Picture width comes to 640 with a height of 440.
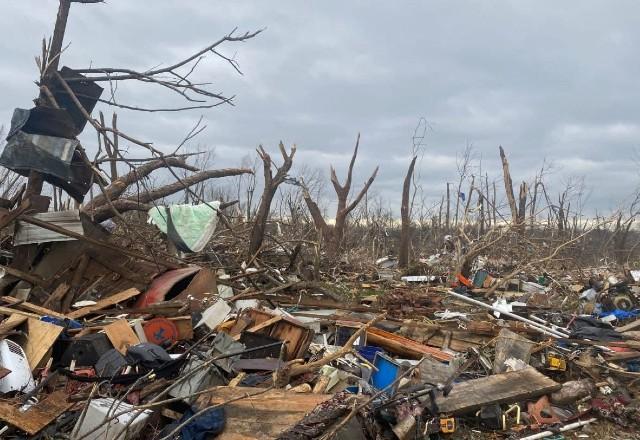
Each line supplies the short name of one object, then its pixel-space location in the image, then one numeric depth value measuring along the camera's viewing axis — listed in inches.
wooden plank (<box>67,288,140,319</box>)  283.9
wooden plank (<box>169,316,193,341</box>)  259.1
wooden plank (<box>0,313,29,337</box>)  221.0
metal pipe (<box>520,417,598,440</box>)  198.2
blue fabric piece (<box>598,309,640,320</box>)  397.1
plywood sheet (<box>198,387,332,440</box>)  173.0
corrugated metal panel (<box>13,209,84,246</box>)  305.3
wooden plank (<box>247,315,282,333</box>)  252.7
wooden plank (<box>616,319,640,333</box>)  348.5
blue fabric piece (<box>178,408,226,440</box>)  170.6
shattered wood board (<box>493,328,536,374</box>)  258.0
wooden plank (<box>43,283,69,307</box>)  291.9
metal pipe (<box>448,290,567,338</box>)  311.3
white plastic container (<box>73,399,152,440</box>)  161.3
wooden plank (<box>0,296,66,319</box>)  262.4
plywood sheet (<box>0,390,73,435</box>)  168.6
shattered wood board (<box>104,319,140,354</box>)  233.1
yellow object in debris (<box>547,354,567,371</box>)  259.6
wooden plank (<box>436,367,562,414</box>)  208.4
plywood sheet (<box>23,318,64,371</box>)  216.2
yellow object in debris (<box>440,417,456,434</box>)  197.8
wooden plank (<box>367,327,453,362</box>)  275.9
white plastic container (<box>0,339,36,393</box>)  192.4
